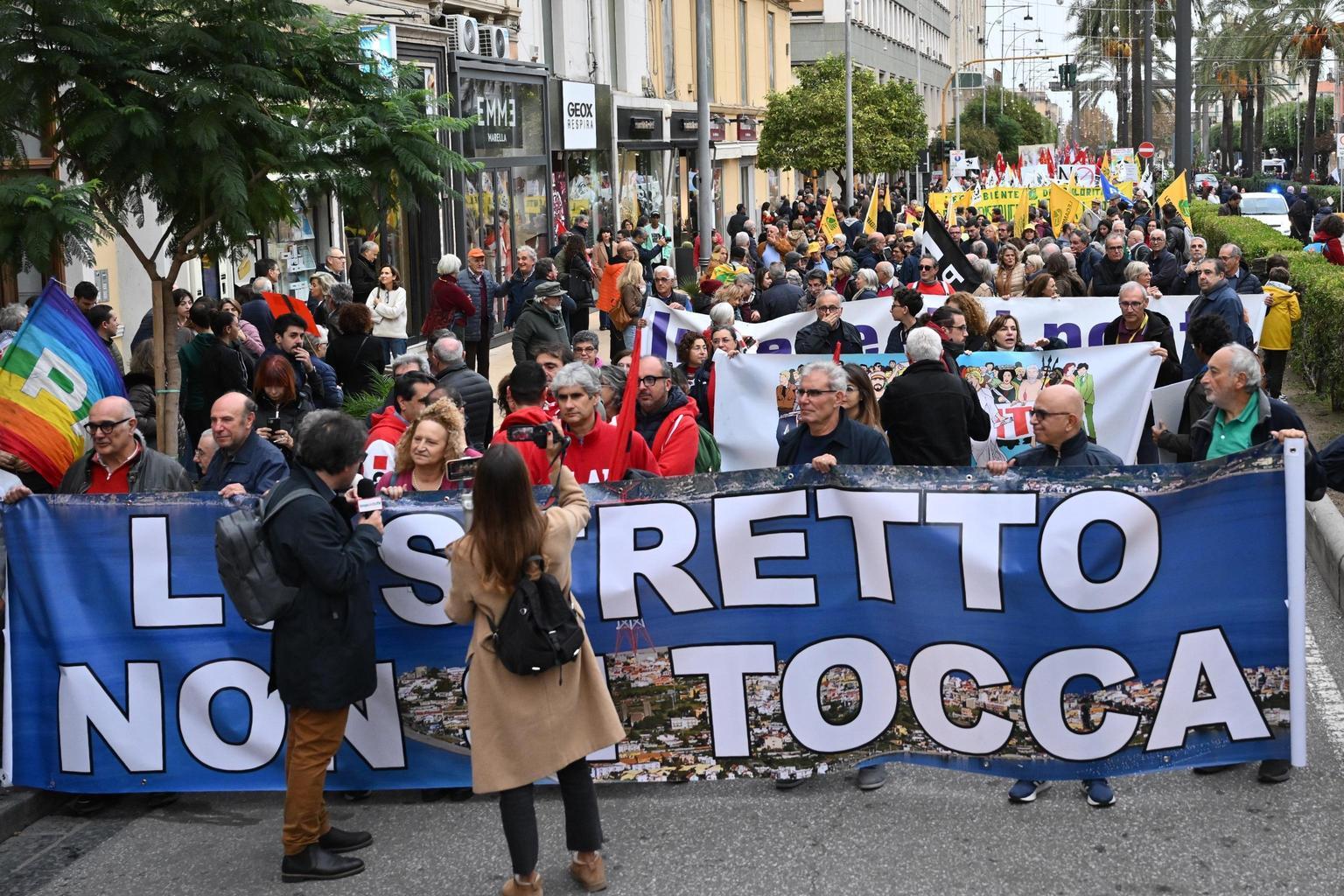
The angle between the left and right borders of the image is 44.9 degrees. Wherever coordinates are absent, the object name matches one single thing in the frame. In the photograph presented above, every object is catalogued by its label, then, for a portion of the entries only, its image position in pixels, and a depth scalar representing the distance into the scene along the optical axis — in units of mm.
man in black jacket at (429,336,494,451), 9633
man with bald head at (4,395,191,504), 6555
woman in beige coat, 4992
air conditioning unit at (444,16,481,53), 23047
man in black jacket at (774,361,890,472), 6719
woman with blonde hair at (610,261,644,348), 15977
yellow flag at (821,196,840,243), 24125
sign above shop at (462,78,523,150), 23828
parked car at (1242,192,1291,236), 40344
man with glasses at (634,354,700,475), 7488
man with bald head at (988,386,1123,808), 6262
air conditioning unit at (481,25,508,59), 24542
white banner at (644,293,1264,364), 12453
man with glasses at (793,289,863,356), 11438
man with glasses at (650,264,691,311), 14188
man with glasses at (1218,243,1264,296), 13812
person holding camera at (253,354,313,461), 8391
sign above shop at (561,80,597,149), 29312
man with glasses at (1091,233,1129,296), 15195
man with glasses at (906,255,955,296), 13945
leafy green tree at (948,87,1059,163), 92750
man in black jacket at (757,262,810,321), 14562
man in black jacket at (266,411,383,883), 5273
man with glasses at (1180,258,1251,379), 11703
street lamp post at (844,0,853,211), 40594
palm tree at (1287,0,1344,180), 59594
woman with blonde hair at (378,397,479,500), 6543
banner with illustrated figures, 9883
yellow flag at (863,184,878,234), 24266
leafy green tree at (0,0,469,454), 8477
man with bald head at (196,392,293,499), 6582
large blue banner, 5758
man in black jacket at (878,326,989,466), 7938
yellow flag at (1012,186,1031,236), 26719
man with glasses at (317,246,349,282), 17188
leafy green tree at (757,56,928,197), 44688
